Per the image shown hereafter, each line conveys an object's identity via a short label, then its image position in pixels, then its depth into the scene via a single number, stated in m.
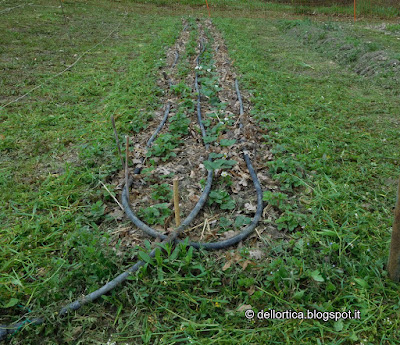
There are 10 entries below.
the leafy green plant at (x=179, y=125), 3.78
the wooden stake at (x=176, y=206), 2.15
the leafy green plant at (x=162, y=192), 2.75
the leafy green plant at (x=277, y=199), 2.59
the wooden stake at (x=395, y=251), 1.82
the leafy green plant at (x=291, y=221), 2.42
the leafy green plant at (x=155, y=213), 2.49
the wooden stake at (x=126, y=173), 2.59
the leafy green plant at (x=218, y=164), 2.97
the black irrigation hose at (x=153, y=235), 1.82
